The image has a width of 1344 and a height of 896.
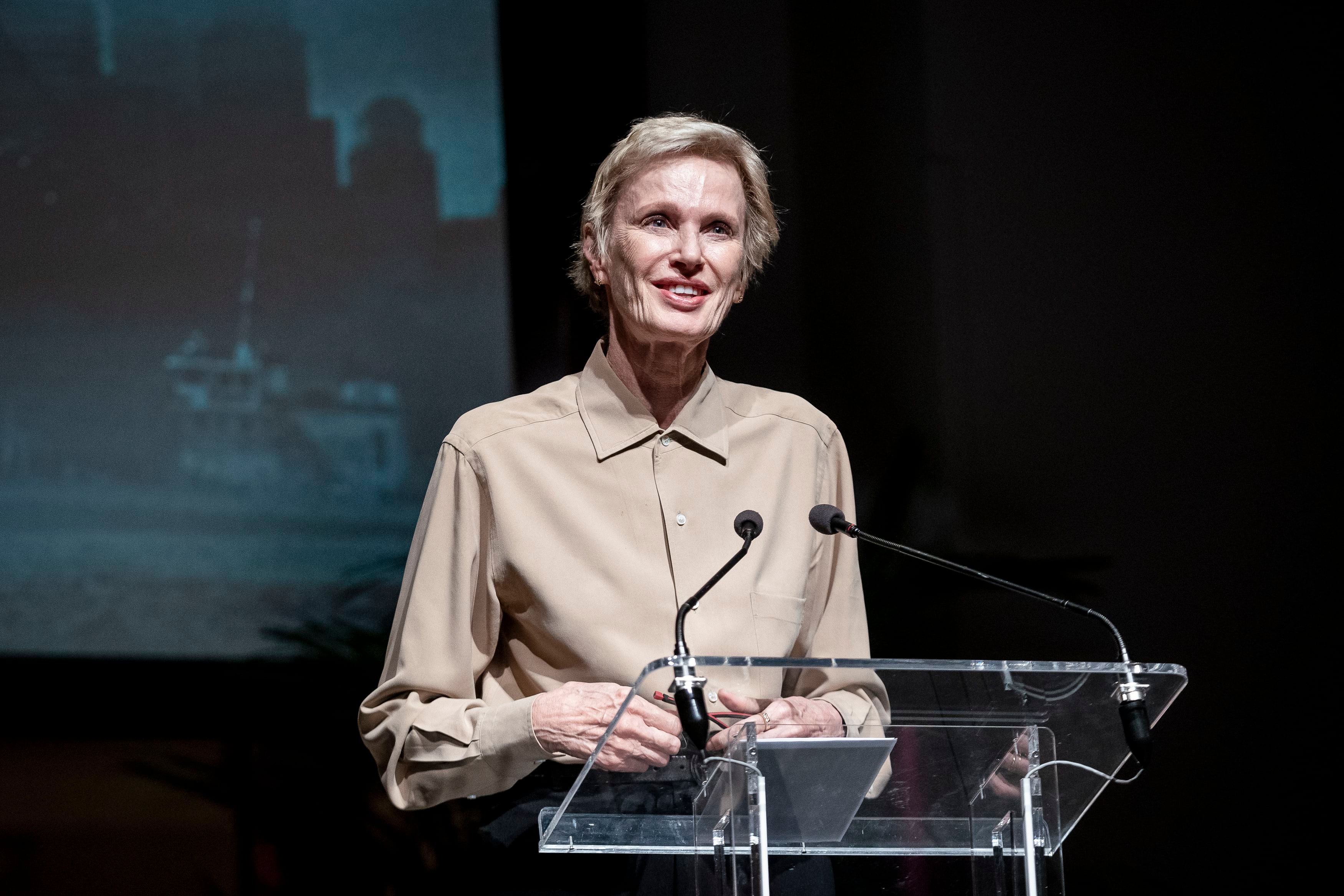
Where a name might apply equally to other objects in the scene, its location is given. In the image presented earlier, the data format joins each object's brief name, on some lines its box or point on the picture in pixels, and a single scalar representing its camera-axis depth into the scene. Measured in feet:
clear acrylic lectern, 17.81
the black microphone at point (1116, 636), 17.93
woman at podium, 18.88
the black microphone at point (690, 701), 17.70
